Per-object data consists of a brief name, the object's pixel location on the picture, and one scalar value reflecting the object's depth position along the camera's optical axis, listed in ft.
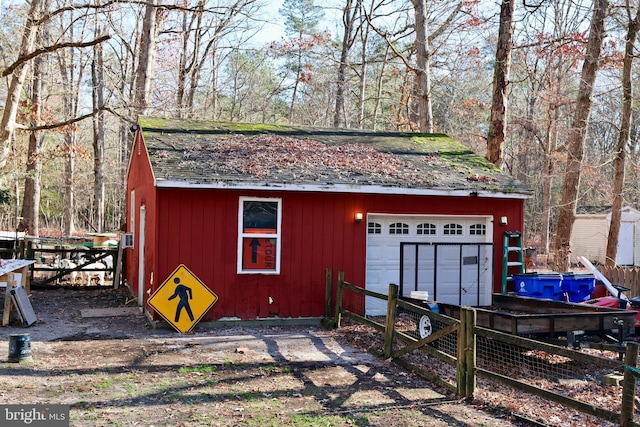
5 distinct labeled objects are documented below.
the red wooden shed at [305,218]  36.50
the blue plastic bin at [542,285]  39.42
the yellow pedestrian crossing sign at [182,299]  34.30
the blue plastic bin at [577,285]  40.01
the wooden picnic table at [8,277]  35.29
